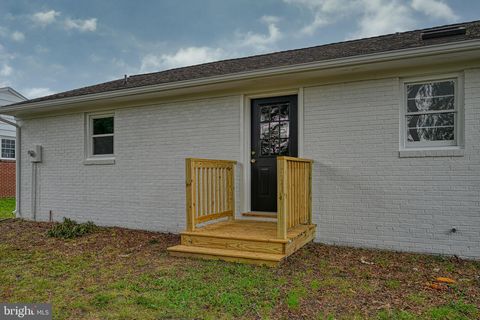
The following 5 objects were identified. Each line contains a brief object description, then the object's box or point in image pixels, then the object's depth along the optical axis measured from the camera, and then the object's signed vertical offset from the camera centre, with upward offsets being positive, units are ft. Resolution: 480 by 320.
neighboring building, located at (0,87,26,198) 44.80 +1.66
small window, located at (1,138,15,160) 48.11 +1.91
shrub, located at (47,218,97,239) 19.99 -4.22
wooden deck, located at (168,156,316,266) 13.35 -2.76
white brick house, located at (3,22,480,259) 14.43 +1.29
